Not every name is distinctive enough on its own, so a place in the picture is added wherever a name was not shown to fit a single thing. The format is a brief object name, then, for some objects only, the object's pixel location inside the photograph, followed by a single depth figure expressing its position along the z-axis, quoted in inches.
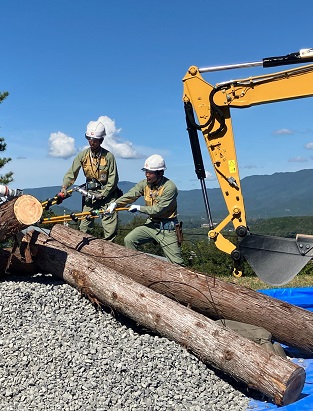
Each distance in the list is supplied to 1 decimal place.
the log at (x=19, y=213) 260.1
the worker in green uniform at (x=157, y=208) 316.5
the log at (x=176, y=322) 209.0
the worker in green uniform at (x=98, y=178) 334.3
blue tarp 200.5
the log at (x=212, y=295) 261.4
